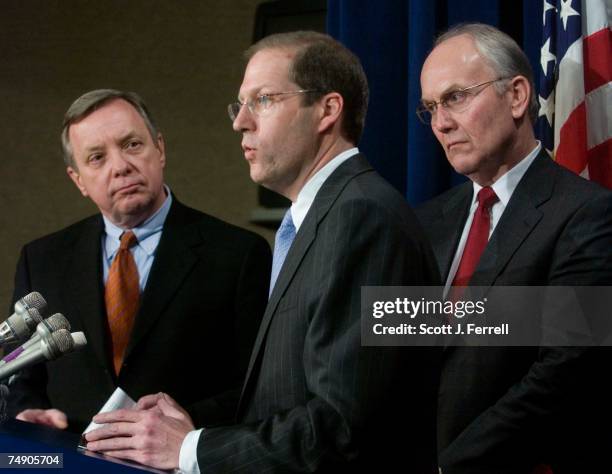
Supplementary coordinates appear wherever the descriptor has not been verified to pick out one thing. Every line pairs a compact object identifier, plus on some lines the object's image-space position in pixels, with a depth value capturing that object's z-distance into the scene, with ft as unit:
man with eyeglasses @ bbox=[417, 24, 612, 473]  12.53
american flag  13.70
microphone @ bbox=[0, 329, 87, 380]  11.51
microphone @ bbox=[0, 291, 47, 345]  11.71
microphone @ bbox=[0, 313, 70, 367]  11.56
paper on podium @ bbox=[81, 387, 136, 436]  11.96
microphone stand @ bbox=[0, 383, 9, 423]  11.74
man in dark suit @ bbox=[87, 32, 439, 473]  11.52
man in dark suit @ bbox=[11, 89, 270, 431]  13.34
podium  11.30
